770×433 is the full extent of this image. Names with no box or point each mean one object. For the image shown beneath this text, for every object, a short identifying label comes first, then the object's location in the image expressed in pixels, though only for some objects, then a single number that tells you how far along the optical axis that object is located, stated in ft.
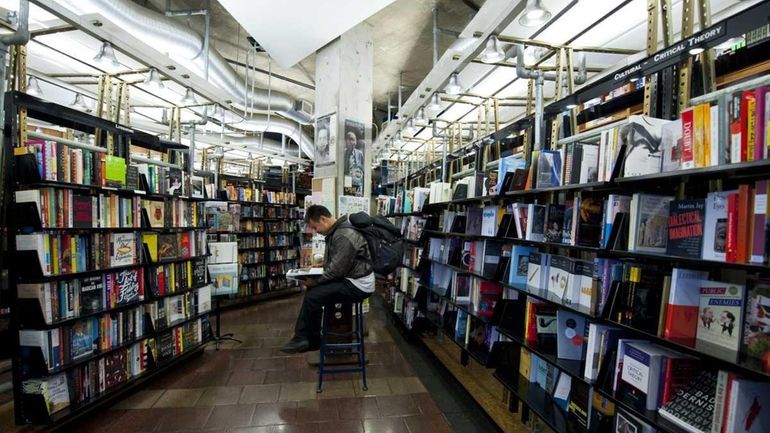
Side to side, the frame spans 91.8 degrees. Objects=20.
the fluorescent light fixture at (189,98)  11.99
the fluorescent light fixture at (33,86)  16.48
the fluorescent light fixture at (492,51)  8.32
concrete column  15.28
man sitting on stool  10.61
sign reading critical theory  4.88
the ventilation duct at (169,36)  10.96
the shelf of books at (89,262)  8.23
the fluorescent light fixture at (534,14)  7.96
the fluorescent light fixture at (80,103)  19.40
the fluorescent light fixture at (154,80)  10.34
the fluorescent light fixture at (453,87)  11.43
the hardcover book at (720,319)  4.52
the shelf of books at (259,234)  21.36
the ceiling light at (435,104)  13.34
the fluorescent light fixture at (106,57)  9.41
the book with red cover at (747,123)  4.19
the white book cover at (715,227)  4.52
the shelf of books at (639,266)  4.35
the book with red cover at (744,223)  4.24
